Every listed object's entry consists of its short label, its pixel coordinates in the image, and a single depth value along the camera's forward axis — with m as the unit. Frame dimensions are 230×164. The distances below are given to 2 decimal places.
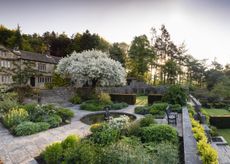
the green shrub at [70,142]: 5.88
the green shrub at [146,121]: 8.57
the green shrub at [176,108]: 13.42
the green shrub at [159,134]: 6.86
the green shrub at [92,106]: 15.73
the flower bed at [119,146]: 4.89
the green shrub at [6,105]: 12.10
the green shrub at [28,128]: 8.57
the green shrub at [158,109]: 12.84
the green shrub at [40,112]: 10.51
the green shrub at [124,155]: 4.60
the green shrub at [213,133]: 11.53
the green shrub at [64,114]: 11.68
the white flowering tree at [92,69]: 18.78
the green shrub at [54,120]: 10.02
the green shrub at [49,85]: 28.24
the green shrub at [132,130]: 7.67
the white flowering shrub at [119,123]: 7.86
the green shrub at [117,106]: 16.22
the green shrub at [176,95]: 14.74
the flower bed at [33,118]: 8.84
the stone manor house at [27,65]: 26.39
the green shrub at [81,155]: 4.84
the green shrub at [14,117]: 9.63
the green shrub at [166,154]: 4.88
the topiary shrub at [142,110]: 13.88
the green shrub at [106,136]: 6.84
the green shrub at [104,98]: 17.76
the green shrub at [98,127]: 7.89
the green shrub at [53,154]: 5.47
